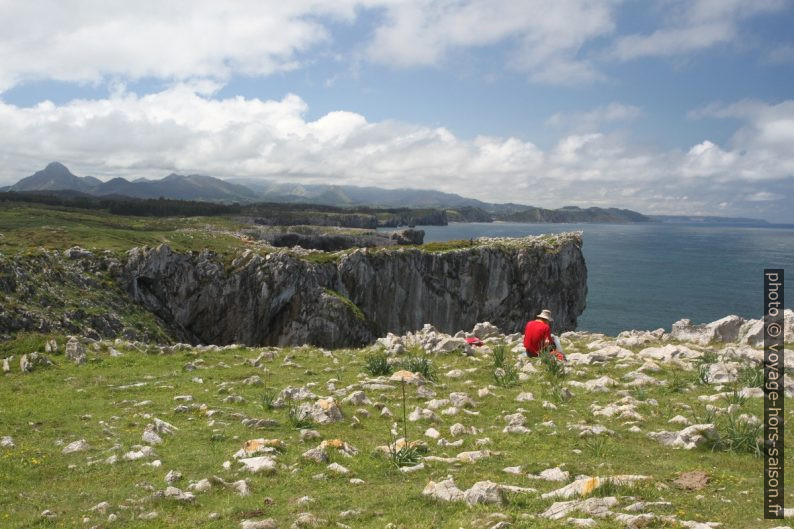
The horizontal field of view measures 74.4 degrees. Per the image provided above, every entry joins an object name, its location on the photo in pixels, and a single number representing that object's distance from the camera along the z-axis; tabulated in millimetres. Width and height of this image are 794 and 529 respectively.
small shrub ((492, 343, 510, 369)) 19522
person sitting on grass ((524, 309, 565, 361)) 20984
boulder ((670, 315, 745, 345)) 24203
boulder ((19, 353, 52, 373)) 21484
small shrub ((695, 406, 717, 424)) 12484
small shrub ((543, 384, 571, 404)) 15383
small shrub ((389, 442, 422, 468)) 10923
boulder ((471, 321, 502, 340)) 30188
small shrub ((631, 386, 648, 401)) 15305
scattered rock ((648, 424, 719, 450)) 11391
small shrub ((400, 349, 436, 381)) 18578
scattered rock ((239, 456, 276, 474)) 10688
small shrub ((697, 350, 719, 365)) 18797
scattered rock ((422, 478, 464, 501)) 8969
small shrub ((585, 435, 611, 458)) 11078
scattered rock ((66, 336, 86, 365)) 23141
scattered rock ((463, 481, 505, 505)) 8656
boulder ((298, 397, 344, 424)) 13938
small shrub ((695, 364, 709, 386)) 16625
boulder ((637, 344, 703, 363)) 20344
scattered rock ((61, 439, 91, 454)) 12641
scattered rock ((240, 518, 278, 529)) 8180
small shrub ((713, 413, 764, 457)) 10866
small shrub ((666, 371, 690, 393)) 16141
